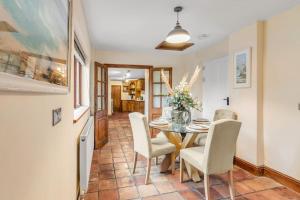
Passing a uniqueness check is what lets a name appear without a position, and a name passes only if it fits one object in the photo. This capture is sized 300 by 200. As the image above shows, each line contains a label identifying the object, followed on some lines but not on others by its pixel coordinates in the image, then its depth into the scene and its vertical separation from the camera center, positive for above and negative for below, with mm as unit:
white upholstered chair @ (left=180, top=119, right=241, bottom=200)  1916 -553
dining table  2490 -611
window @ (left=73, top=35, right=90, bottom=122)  2779 +329
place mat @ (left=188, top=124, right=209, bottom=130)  2540 -404
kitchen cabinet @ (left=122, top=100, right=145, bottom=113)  10723 -480
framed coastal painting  546 +202
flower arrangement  2746 -8
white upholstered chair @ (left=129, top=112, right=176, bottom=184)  2461 -643
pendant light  2275 +749
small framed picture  2916 +459
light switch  1121 -114
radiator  1952 -666
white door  3807 +252
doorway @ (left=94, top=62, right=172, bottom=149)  4087 +67
